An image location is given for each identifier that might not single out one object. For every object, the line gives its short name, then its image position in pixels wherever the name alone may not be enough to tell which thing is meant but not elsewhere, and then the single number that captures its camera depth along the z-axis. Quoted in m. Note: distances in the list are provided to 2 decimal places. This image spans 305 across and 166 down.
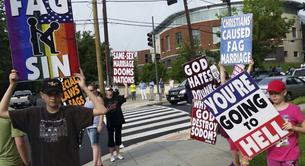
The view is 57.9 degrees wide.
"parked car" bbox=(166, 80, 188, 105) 15.94
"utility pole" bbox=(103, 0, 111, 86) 14.01
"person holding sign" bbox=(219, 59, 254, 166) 4.06
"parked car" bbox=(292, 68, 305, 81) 19.57
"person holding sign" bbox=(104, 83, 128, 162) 5.68
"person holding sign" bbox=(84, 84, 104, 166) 5.08
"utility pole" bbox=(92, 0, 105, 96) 11.02
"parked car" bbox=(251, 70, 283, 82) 18.86
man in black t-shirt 2.39
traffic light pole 18.96
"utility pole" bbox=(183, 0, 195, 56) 17.69
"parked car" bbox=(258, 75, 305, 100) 13.59
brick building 43.02
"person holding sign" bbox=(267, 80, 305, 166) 2.96
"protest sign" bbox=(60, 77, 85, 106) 4.59
